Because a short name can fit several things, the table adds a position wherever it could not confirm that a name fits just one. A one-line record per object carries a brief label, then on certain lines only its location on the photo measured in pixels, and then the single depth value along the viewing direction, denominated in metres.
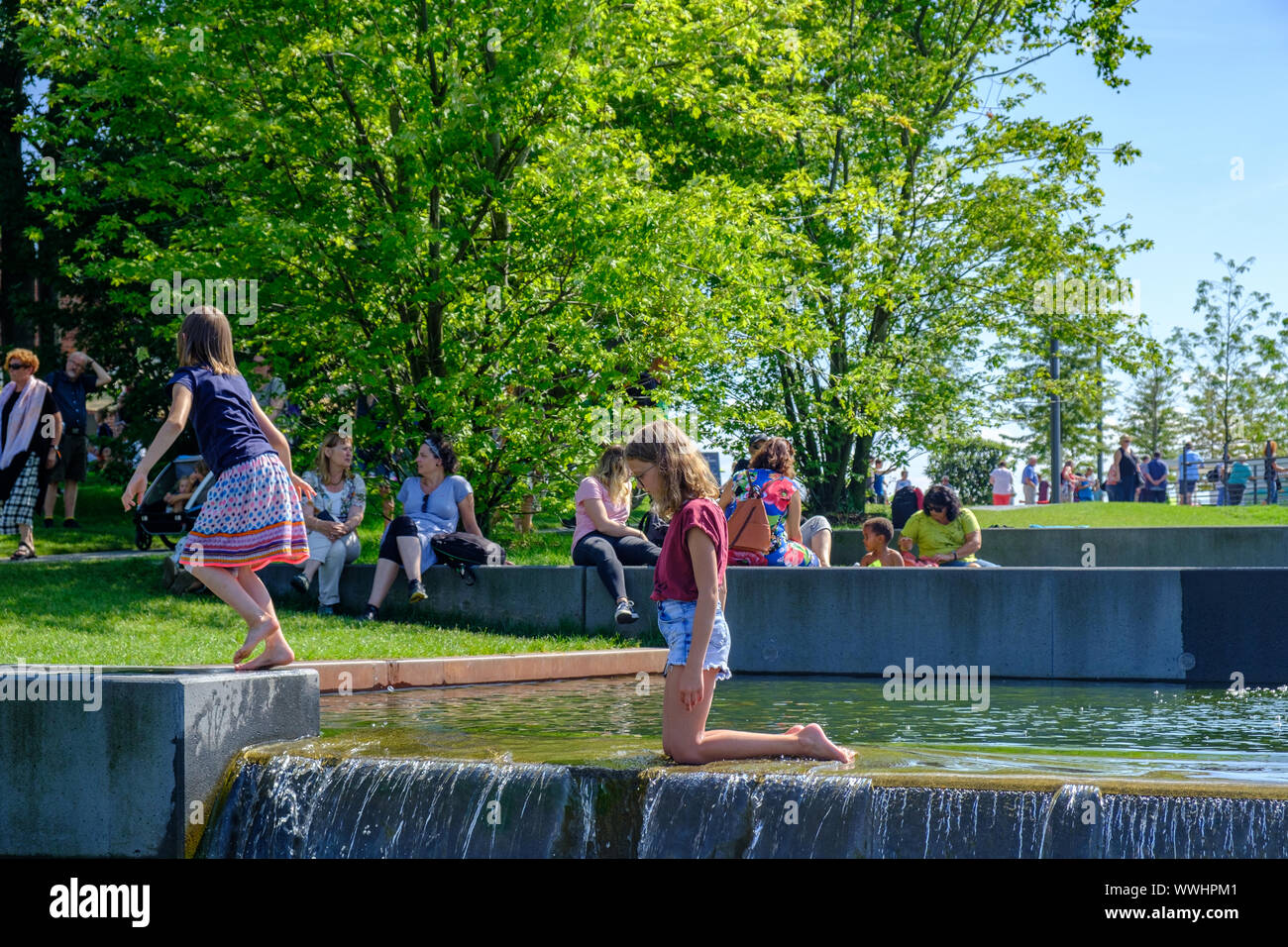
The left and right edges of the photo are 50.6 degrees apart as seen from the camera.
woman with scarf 13.80
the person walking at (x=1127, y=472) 32.16
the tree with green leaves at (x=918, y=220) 22.06
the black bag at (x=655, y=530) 12.69
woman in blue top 11.89
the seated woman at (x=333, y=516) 12.20
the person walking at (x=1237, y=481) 34.40
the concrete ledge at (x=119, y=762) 6.17
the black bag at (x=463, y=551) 12.08
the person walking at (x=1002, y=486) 30.53
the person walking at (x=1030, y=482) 39.54
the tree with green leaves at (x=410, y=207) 12.92
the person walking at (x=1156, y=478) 32.81
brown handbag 11.59
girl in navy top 6.71
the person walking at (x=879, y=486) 32.50
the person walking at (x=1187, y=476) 37.31
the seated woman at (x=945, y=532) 12.55
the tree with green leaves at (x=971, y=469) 31.31
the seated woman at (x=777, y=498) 11.20
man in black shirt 16.69
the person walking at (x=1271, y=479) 35.03
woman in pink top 11.71
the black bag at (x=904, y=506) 18.09
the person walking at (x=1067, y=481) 39.25
